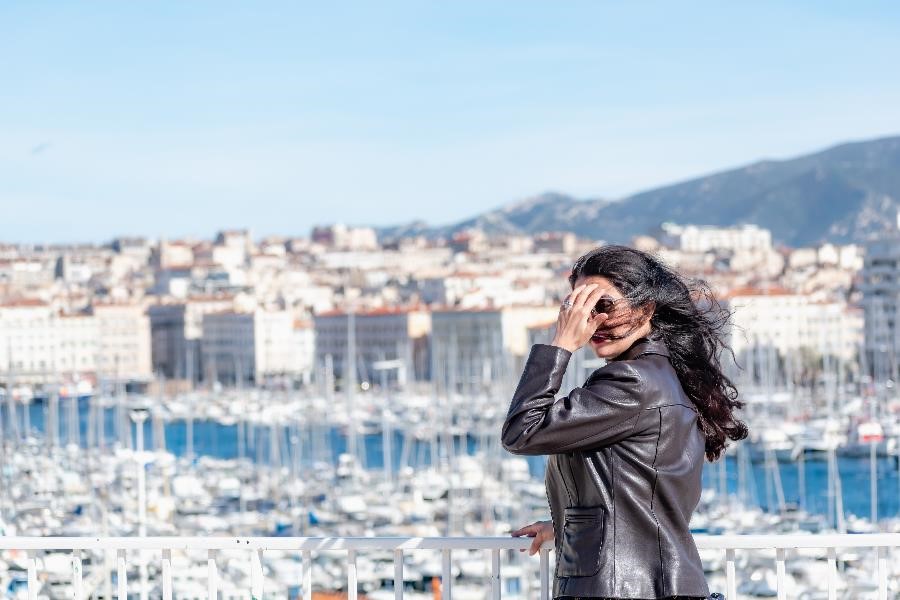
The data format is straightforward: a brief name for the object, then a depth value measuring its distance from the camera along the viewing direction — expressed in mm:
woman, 6026
